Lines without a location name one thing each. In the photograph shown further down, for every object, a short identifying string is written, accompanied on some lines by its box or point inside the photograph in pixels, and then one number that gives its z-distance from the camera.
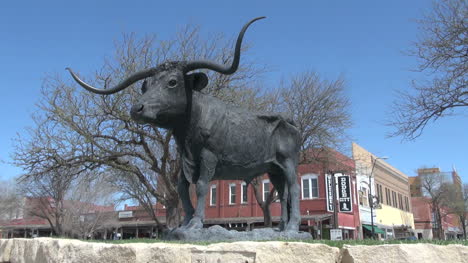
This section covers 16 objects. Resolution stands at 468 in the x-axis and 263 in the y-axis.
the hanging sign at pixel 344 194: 29.62
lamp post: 29.54
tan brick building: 39.28
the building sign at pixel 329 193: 30.12
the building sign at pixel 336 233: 20.53
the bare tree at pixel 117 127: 15.54
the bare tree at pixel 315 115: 19.89
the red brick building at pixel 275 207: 29.60
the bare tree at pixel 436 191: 53.38
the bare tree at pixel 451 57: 11.45
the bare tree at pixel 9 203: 41.09
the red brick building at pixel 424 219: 55.84
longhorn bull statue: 4.57
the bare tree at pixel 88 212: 33.06
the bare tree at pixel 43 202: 29.33
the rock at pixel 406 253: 3.18
